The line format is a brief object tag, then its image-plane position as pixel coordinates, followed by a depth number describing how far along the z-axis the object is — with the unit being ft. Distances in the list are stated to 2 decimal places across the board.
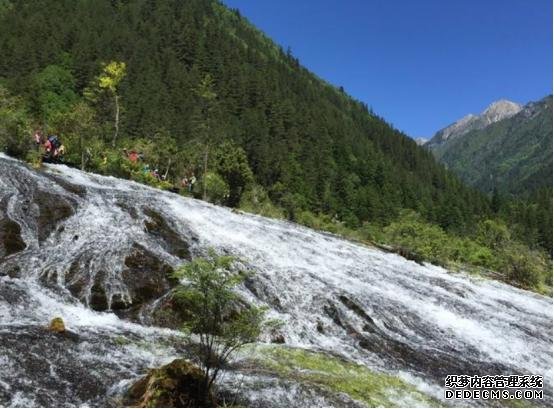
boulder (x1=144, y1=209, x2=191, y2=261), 69.67
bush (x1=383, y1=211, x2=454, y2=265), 146.20
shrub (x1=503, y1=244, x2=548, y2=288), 152.66
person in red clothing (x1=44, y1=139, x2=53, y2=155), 127.54
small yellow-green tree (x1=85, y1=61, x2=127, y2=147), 211.22
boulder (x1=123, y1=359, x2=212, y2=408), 35.42
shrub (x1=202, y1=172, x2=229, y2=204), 181.16
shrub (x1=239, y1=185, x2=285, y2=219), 180.34
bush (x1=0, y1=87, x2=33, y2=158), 119.96
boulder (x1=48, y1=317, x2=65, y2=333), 44.34
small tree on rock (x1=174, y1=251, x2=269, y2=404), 39.78
